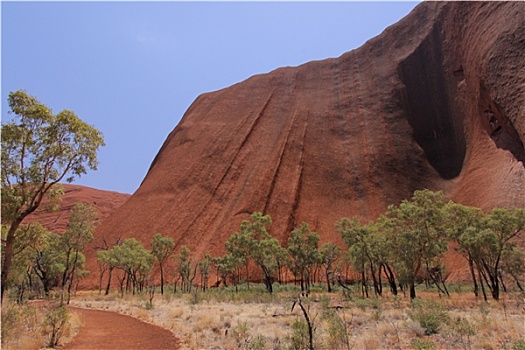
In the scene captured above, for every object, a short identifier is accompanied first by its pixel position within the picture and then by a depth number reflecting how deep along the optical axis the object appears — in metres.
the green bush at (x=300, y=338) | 10.22
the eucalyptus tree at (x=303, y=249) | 39.19
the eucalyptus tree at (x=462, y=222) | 29.03
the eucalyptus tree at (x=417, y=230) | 27.03
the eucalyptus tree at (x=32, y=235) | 16.80
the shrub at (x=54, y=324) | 12.59
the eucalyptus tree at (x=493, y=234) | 27.20
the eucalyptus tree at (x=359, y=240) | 33.56
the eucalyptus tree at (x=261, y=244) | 40.44
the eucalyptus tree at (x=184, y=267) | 47.28
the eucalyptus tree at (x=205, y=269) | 48.53
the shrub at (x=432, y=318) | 13.64
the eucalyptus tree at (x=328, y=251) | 42.88
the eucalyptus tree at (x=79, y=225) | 31.78
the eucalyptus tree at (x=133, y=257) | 43.97
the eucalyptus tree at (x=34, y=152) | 14.52
